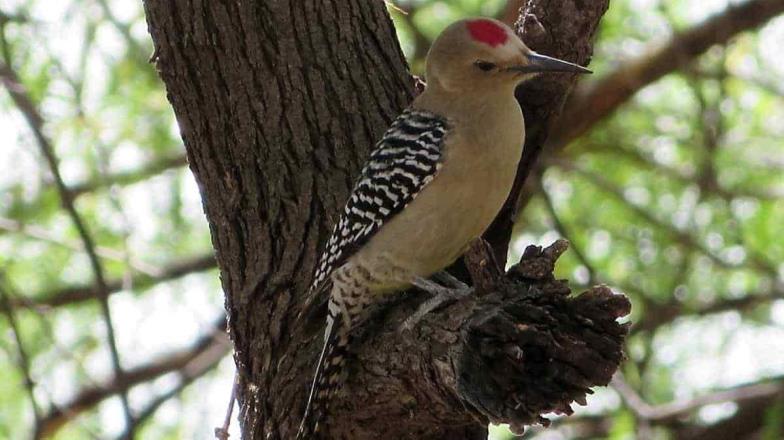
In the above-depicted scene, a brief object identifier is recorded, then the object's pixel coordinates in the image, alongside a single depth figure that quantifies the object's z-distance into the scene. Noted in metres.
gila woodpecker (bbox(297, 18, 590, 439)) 8.34
